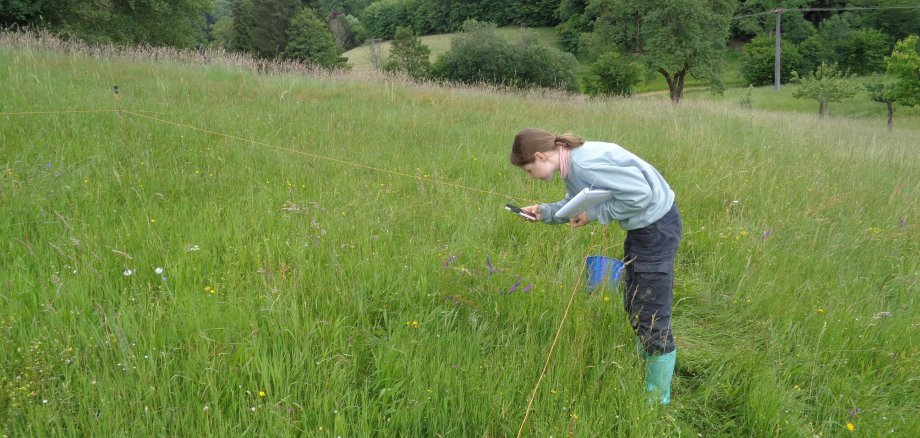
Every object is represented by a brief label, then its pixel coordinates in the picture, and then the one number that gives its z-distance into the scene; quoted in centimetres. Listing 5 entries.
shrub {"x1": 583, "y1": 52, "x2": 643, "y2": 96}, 3278
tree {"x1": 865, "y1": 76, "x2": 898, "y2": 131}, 2511
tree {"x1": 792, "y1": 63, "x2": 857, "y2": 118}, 2708
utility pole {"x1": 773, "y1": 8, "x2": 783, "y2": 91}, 3781
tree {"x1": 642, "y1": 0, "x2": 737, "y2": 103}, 2805
